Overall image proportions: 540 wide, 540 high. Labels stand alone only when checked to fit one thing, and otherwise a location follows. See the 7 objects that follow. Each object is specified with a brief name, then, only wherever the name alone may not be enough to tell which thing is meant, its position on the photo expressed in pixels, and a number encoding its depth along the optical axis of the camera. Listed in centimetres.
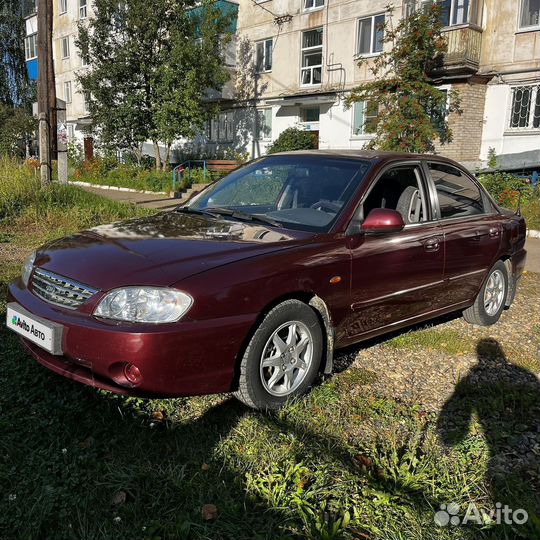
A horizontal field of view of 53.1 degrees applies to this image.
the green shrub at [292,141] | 2061
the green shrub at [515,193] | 1200
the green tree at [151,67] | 1891
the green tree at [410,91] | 1410
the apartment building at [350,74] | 1683
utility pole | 1084
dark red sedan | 281
